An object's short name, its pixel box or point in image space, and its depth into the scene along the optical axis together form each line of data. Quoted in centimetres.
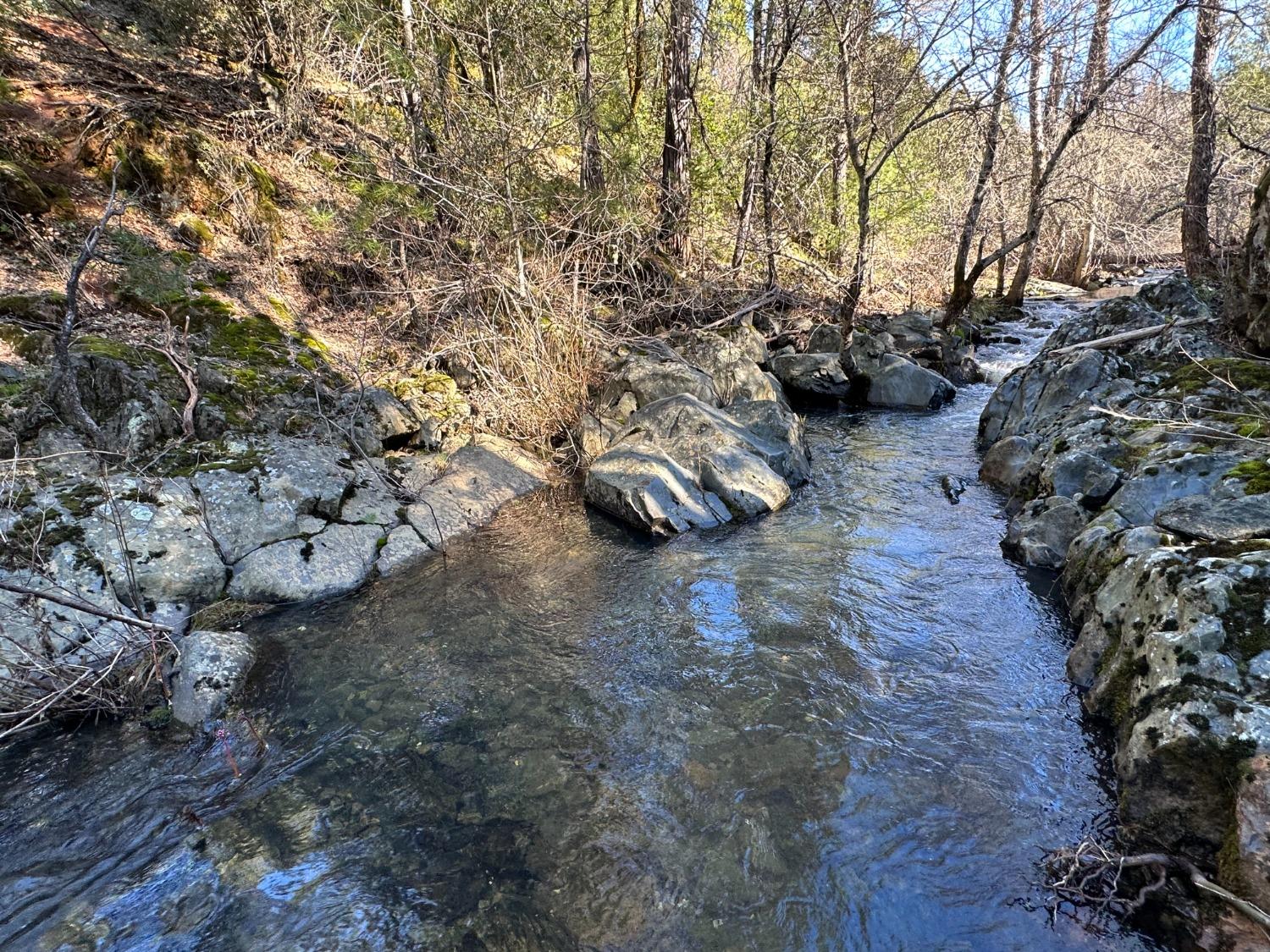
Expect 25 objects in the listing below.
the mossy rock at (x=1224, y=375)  493
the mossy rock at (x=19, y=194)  592
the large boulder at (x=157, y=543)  420
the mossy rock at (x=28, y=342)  493
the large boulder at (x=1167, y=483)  397
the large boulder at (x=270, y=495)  472
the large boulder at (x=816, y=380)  963
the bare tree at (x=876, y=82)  870
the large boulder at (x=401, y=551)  512
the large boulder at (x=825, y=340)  1059
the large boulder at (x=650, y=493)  575
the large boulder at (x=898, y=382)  939
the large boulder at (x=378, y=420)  605
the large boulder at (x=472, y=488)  564
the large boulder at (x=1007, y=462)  610
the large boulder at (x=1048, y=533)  466
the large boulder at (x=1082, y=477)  466
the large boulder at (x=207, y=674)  353
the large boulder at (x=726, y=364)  840
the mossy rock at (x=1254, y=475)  352
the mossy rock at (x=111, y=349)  503
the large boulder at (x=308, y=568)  457
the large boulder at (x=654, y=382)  769
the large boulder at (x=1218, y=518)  321
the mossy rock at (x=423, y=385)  704
